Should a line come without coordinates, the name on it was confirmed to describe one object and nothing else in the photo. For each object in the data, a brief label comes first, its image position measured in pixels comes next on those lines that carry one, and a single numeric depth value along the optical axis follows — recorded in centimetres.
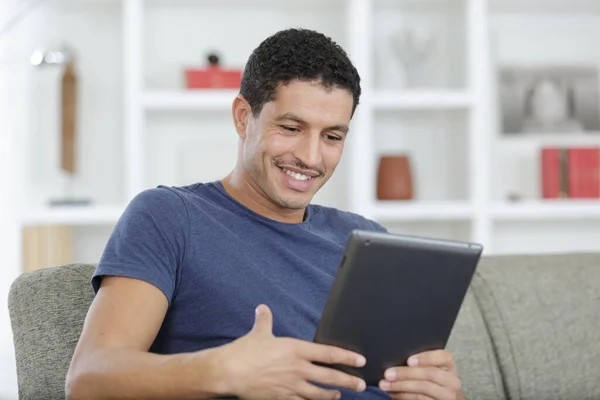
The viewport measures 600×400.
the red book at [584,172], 680
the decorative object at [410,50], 680
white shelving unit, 641
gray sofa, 373
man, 235
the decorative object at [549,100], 713
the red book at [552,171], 687
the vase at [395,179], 663
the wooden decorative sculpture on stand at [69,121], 645
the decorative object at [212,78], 659
